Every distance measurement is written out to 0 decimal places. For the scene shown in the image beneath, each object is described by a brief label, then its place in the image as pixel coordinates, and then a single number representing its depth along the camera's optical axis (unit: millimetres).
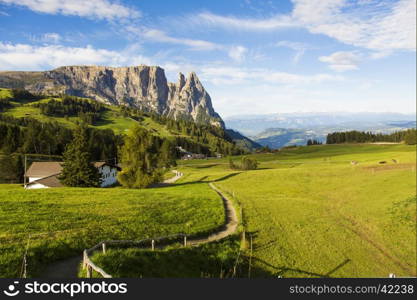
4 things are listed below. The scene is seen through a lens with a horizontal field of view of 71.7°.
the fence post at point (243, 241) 24769
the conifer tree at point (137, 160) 60438
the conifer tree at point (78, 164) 66438
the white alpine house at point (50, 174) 74000
